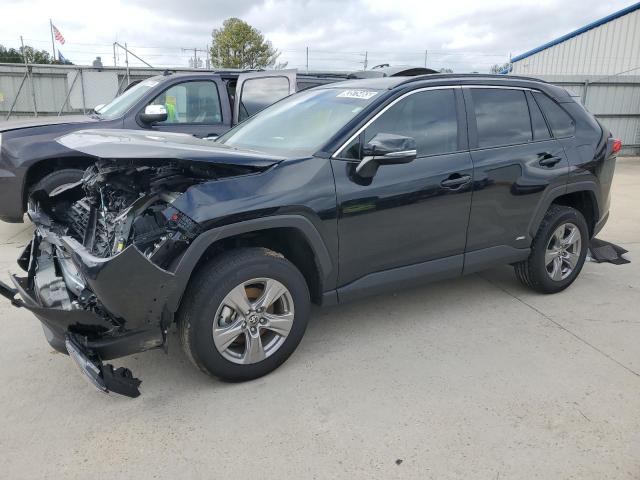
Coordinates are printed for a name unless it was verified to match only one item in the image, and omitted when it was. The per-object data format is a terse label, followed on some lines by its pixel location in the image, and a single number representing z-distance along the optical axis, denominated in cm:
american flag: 2310
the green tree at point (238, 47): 3133
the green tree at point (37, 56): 4074
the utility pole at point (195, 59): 2619
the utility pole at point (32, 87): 1481
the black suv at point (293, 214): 270
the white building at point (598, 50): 1599
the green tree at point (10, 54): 3794
